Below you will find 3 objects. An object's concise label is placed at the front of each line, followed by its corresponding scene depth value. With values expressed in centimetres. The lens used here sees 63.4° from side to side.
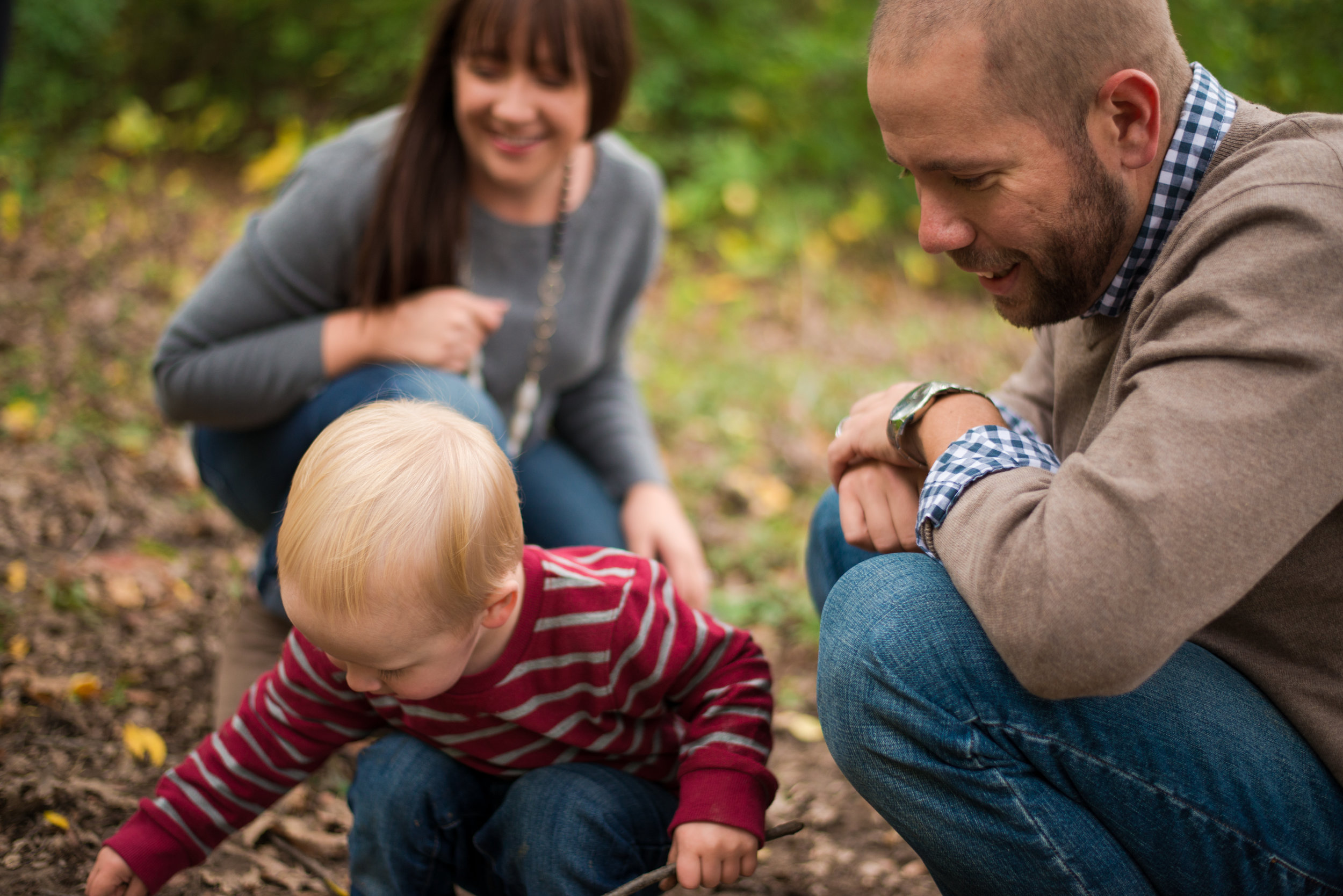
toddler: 140
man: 113
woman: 224
